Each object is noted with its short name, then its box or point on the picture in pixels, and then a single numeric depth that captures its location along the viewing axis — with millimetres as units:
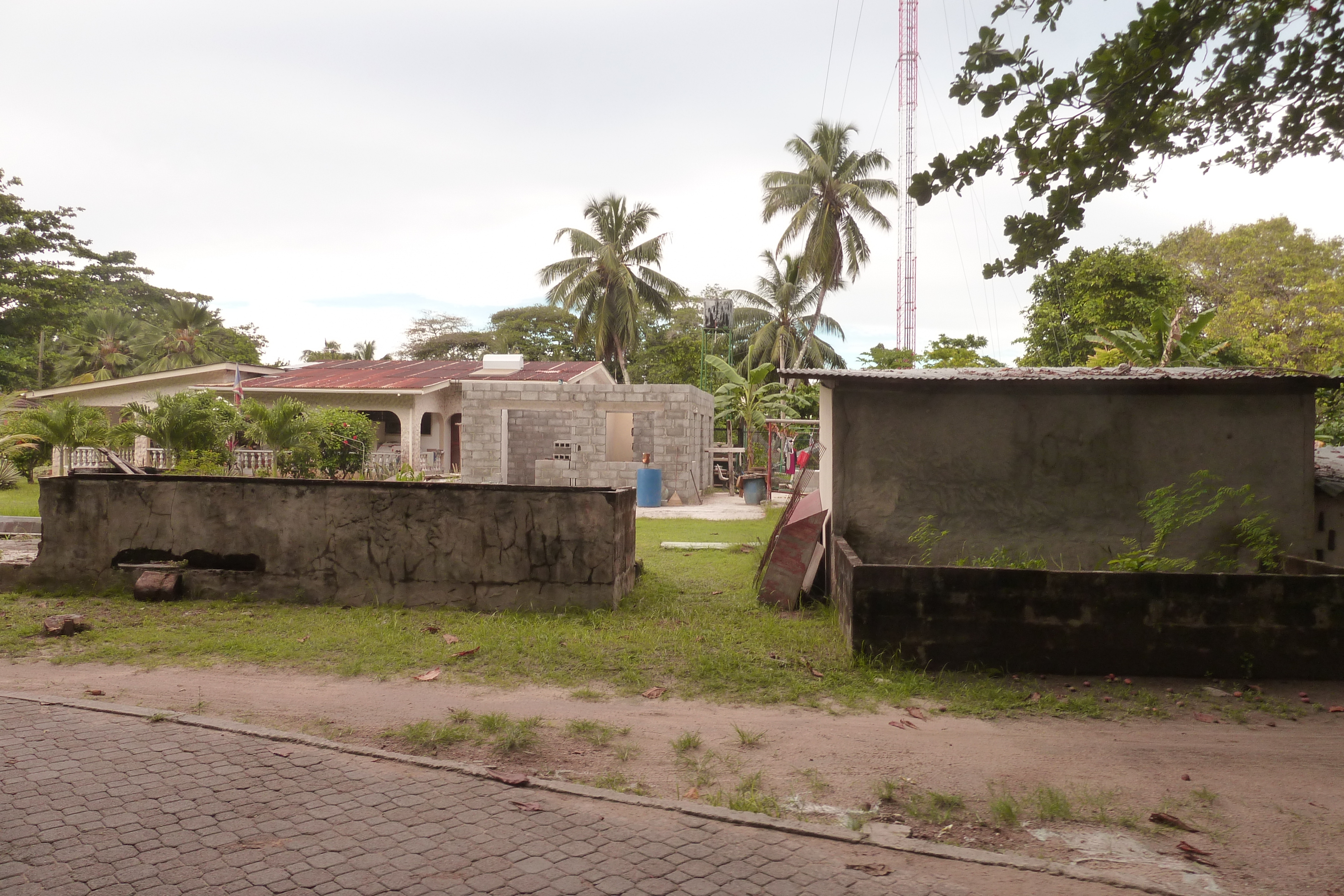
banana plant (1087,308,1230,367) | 13664
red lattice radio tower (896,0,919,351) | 39062
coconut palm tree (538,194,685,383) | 37344
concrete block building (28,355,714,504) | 21438
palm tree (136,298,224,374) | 38281
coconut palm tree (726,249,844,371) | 40969
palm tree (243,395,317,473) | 18359
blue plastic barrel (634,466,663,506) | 20422
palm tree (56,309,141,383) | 38875
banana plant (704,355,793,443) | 22750
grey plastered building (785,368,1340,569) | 7758
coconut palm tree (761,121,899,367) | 34281
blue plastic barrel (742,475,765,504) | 21172
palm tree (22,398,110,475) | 19344
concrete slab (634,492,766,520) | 17953
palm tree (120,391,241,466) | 17281
